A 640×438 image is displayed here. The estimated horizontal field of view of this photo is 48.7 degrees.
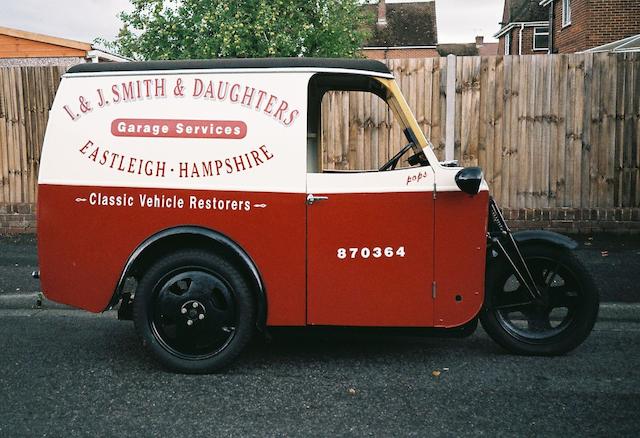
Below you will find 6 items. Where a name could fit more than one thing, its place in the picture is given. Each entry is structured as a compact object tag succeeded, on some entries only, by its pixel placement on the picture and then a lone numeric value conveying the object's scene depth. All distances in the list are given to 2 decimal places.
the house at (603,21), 22.89
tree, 21.47
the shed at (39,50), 14.82
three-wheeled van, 4.48
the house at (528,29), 36.78
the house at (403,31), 54.25
